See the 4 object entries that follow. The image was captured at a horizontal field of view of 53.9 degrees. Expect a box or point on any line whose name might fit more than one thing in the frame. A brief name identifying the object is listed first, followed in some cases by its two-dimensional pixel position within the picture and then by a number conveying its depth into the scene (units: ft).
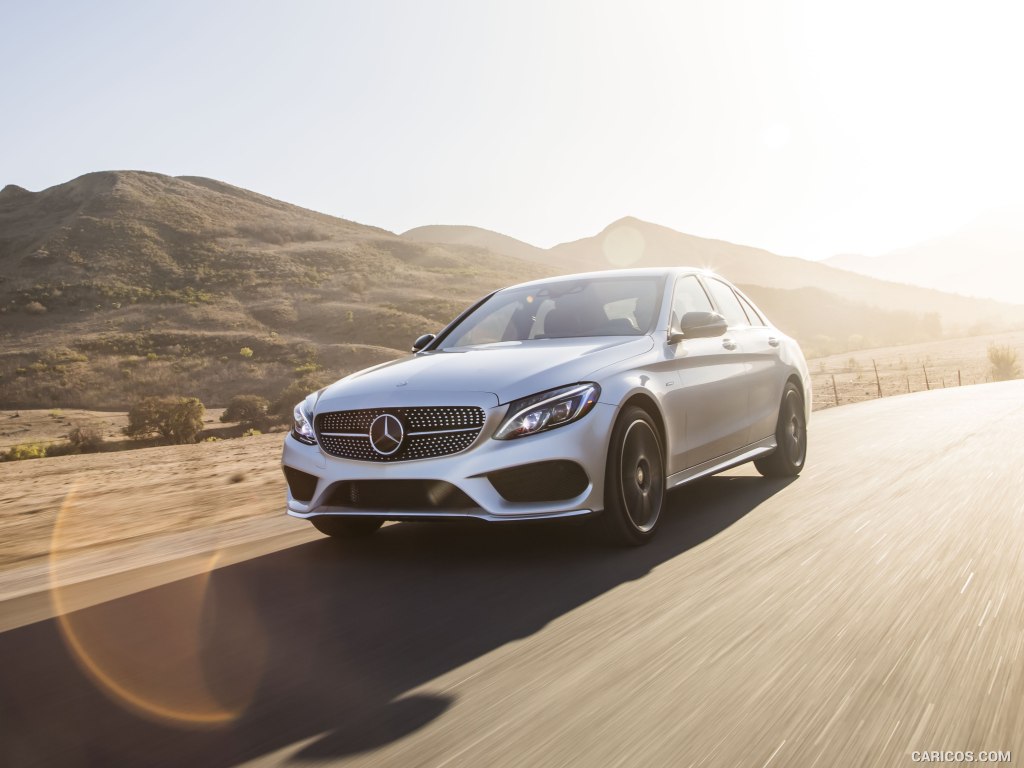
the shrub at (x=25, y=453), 78.69
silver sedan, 16.53
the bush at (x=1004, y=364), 114.83
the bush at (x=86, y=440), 83.61
